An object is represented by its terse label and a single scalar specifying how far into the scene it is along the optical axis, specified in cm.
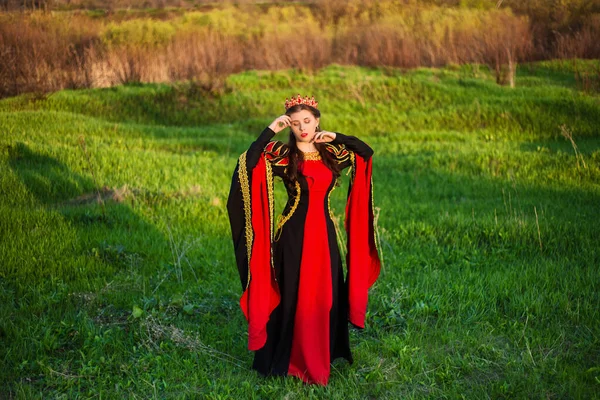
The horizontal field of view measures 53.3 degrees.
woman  426
